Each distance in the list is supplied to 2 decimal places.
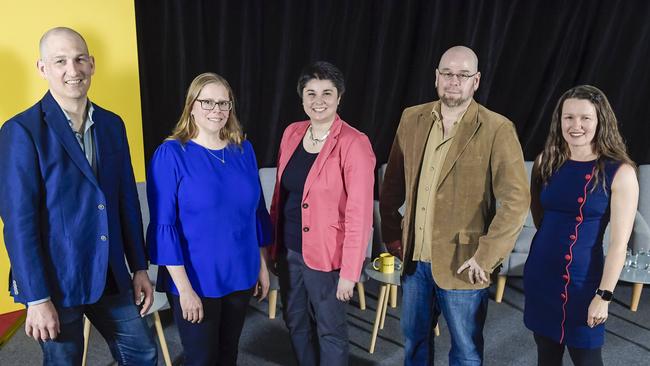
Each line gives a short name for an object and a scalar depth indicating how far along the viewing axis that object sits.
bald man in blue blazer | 1.55
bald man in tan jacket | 1.94
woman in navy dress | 1.88
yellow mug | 3.12
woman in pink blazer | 2.05
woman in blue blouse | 1.86
